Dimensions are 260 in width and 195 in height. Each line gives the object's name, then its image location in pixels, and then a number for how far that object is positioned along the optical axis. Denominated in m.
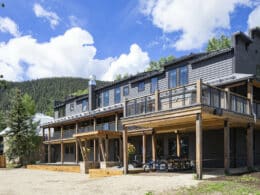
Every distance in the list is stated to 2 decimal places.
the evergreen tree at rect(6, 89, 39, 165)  22.88
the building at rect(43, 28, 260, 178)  9.95
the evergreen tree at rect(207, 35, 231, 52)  29.36
